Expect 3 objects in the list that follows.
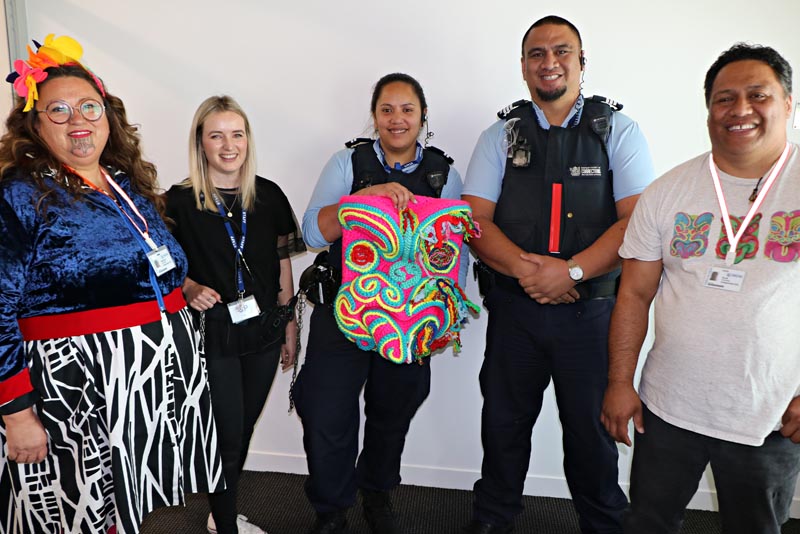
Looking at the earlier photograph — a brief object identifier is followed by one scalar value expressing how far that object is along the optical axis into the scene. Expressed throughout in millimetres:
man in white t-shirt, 1502
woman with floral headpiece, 1627
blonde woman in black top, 2182
